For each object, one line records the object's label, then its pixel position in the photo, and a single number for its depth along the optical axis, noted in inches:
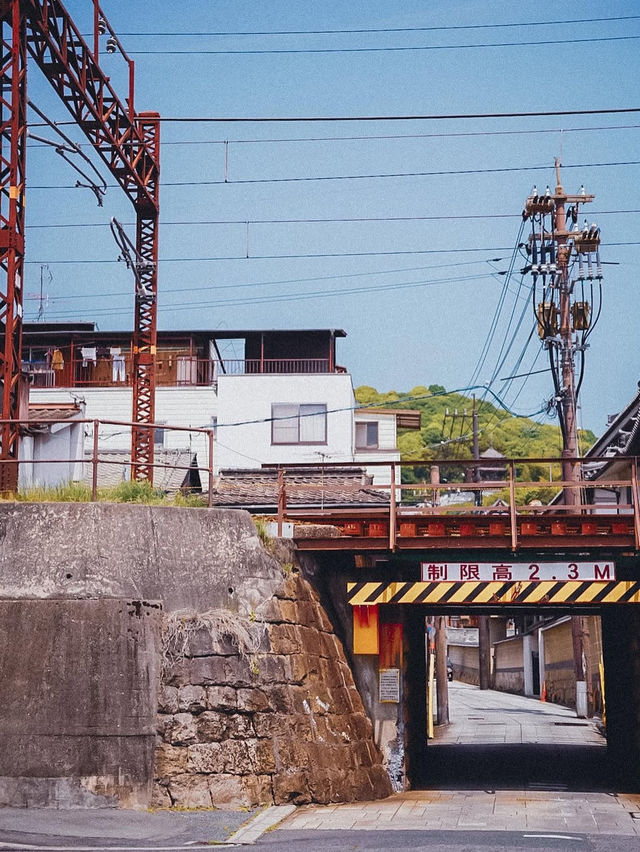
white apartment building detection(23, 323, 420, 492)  1881.2
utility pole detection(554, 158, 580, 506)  1284.4
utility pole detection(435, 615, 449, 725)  1518.2
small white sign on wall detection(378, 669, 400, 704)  754.2
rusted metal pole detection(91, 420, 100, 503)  635.2
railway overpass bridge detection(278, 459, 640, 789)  715.4
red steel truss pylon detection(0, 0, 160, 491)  766.5
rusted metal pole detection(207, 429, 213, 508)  682.7
